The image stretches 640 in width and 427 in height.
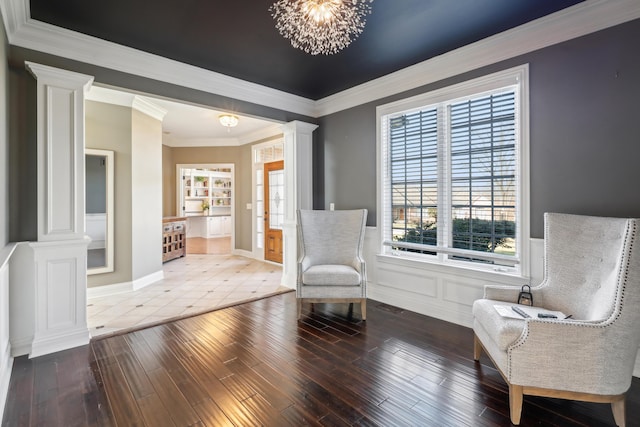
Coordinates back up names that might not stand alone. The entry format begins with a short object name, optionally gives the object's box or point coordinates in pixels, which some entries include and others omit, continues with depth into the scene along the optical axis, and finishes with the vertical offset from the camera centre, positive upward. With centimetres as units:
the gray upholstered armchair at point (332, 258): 317 -55
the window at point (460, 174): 279 +41
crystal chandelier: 210 +150
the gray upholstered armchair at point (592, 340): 162 -73
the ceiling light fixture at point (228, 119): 506 +161
